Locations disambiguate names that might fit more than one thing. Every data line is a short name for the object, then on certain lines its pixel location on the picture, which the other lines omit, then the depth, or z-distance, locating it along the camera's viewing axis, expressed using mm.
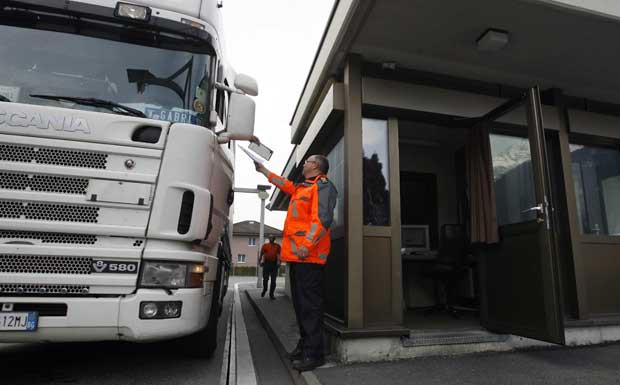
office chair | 5000
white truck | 2230
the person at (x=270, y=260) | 9320
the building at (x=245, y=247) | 39269
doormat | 3271
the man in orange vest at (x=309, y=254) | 2906
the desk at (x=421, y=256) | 5391
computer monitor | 5852
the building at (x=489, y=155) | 3125
